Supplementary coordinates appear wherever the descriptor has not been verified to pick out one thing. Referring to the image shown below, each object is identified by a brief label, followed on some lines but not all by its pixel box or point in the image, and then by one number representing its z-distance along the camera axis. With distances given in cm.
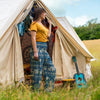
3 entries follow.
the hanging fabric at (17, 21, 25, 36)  459
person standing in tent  359
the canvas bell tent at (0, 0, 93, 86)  367
